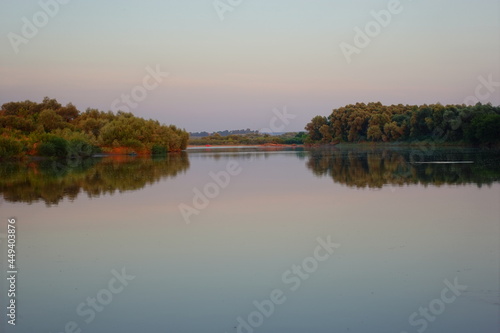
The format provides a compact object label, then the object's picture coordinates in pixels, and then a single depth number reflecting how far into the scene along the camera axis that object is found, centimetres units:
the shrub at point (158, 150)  5631
